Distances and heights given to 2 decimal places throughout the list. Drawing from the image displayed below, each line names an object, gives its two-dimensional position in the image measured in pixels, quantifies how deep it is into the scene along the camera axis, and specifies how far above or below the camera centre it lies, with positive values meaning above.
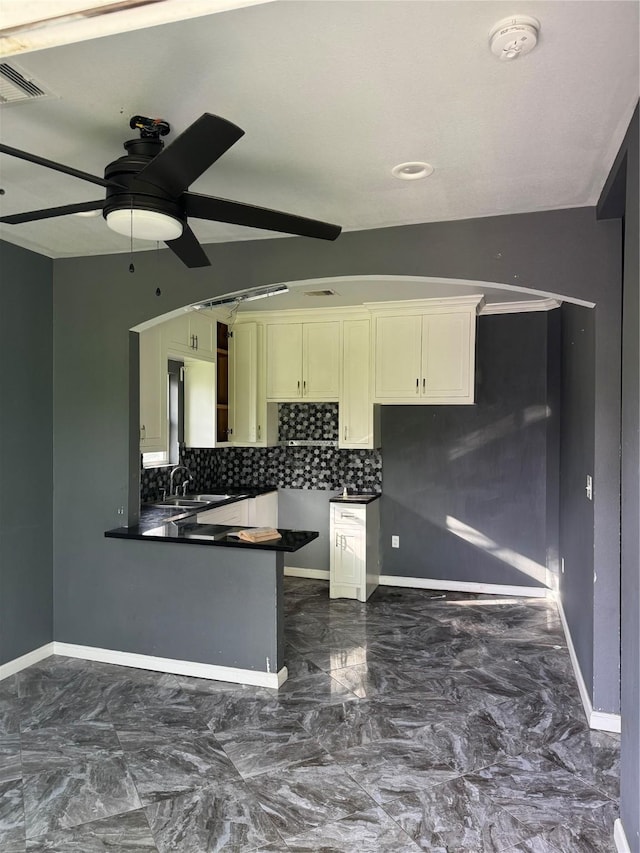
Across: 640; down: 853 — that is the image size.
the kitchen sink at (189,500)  4.84 -0.70
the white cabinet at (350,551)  5.11 -1.16
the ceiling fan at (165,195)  1.63 +0.74
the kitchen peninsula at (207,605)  3.37 -1.11
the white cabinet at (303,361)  5.46 +0.56
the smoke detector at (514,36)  1.56 +1.05
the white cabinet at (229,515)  4.59 -0.79
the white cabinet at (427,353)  4.96 +0.58
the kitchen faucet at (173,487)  5.17 -0.59
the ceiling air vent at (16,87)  1.80 +1.07
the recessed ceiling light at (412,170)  2.44 +1.06
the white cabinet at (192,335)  4.59 +0.71
